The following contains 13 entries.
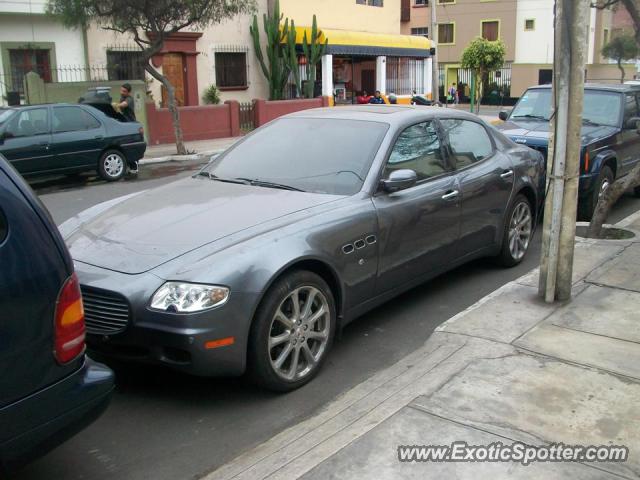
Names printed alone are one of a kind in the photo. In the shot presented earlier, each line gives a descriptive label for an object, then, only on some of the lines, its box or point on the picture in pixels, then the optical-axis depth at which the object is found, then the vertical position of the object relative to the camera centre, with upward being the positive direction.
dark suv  8.40 -0.46
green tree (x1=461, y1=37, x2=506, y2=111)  32.28 +1.86
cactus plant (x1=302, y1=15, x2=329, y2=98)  25.88 +1.74
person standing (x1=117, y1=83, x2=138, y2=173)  16.50 -0.04
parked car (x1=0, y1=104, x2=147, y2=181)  12.30 -0.69
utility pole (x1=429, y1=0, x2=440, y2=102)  26.51 +1.40
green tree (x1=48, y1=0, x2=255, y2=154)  16.53 +2.13
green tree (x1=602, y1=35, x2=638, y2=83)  42.58 +2.78
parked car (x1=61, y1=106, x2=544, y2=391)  3.65 -0.85
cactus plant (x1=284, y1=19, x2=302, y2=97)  25.23 +1.60
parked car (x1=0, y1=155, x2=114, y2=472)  2.53 -0.87
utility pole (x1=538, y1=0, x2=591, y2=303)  4.92 -0.41
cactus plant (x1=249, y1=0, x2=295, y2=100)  25.33 +1.76
